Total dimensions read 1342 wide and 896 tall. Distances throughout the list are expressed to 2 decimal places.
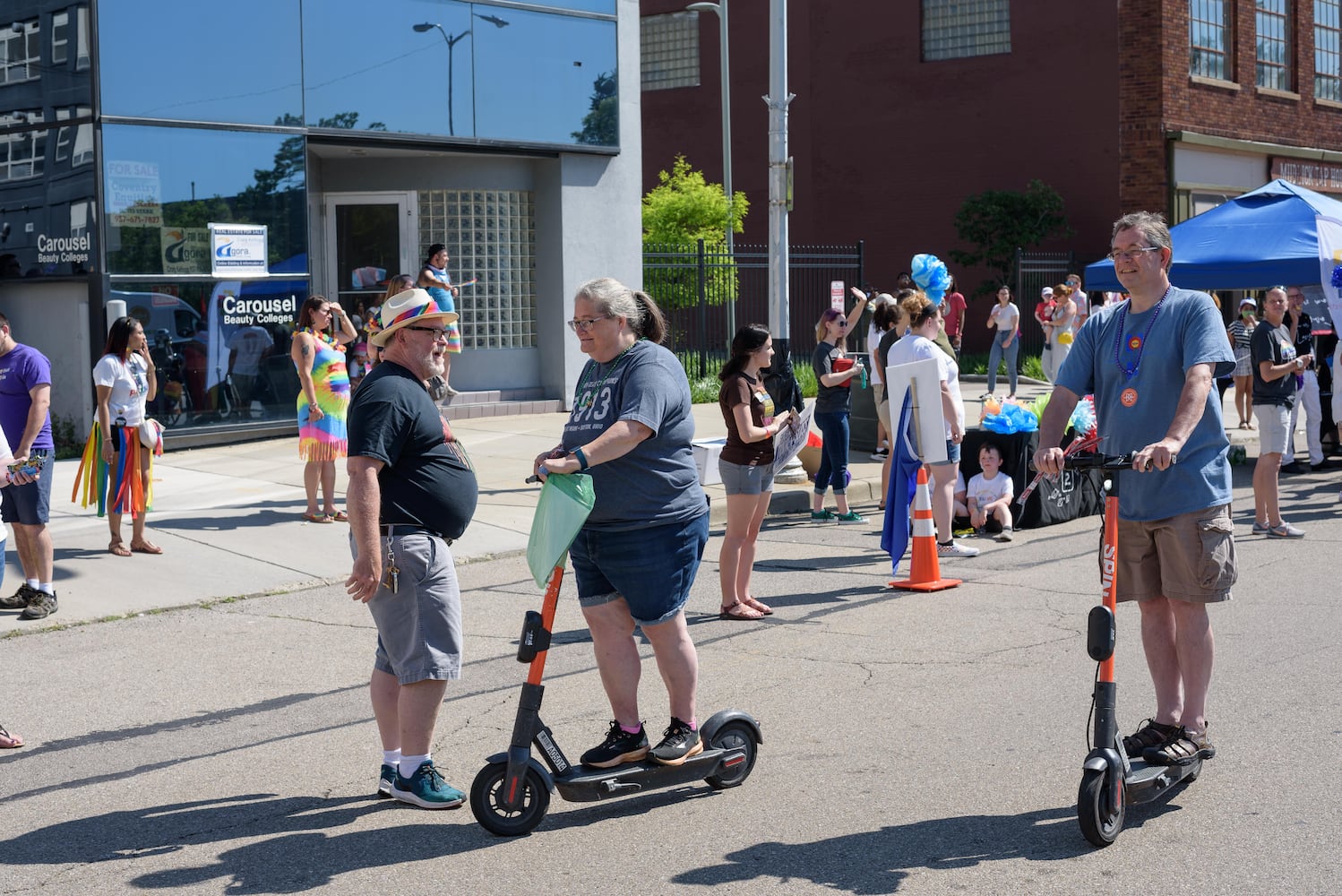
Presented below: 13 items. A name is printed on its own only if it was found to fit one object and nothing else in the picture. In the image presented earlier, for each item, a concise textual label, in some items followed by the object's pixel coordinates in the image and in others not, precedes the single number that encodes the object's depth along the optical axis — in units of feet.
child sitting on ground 37.29
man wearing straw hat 16.29
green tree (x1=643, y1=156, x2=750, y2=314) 95.86
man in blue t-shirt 16.44
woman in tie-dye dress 37.60
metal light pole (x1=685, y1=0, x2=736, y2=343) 97.88
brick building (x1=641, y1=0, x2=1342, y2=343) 91.61
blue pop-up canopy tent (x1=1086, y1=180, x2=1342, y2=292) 45.09
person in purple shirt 27.32
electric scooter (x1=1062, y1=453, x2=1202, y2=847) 15.12
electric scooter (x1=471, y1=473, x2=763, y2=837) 15.99
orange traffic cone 30.12
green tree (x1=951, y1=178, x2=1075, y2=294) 93.81
